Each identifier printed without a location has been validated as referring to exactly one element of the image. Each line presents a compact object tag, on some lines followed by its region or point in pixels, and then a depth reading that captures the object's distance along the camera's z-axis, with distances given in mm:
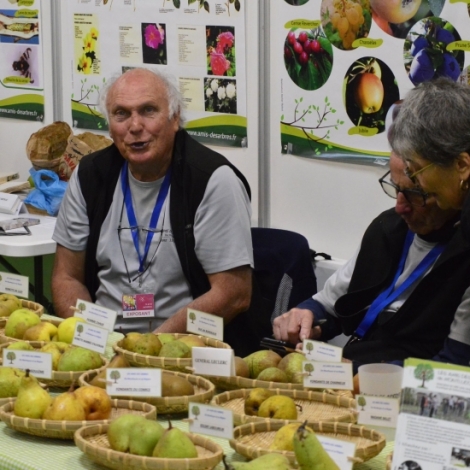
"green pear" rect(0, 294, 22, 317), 2713
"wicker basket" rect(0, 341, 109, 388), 2176
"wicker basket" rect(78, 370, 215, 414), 2008
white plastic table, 3666
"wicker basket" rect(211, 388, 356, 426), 1997
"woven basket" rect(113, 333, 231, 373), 2199
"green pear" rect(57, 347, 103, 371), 2199
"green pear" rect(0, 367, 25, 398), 2057
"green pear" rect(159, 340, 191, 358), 2221
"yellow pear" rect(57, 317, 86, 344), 2402
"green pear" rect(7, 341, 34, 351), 2246
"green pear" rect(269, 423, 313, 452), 1690
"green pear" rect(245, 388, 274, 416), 1937
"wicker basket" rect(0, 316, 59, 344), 2426
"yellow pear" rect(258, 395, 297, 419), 1888
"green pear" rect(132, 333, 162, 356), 2246
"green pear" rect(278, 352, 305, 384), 2100
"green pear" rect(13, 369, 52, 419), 1902
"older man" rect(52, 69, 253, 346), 3203
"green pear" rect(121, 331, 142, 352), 2289
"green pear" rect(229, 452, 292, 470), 1505
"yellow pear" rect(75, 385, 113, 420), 1911
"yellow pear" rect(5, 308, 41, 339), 2492
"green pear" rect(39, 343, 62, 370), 2230
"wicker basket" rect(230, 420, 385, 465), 1729
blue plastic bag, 4293
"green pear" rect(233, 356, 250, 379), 2154
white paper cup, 1933
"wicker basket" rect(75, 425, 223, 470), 1637
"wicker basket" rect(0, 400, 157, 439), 1854
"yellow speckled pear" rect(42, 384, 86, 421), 1880
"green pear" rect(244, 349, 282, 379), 2176
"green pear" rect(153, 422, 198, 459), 1649
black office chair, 3535
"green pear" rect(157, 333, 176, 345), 2332
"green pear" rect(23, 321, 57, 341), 2436
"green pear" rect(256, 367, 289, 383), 2105
